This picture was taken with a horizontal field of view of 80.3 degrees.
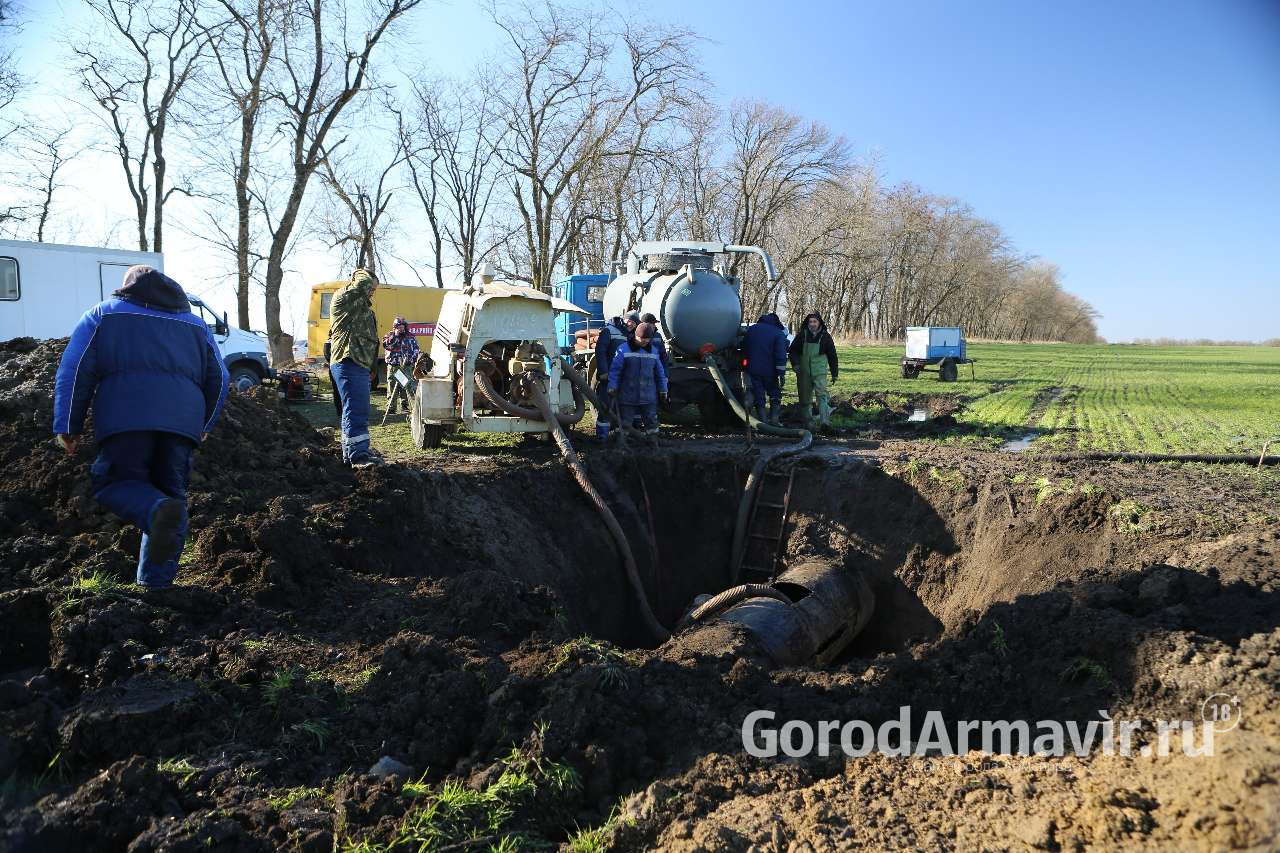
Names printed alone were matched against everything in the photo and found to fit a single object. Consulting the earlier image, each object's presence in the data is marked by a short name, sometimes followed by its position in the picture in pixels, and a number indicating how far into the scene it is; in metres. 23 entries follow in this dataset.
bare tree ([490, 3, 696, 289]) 24.86
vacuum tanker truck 10.67
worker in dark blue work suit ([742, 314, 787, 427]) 10.47
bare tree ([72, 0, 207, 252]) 20.98
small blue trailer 19.92
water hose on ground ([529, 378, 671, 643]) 7.28
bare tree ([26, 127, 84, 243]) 27.29
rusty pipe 5.64
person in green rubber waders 10.98
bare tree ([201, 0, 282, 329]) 18.12
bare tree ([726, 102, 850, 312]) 34.91
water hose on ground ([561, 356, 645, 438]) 8.40
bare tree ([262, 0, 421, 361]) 18.62
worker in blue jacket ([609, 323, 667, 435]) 9.06
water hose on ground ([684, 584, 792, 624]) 6.09
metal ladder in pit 8.16
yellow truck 17.84
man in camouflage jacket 6.74
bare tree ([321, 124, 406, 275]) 32.31
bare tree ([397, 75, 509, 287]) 35.38
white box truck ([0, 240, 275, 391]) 13.00
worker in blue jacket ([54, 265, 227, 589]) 3.96
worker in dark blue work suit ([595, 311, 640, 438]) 9.42
